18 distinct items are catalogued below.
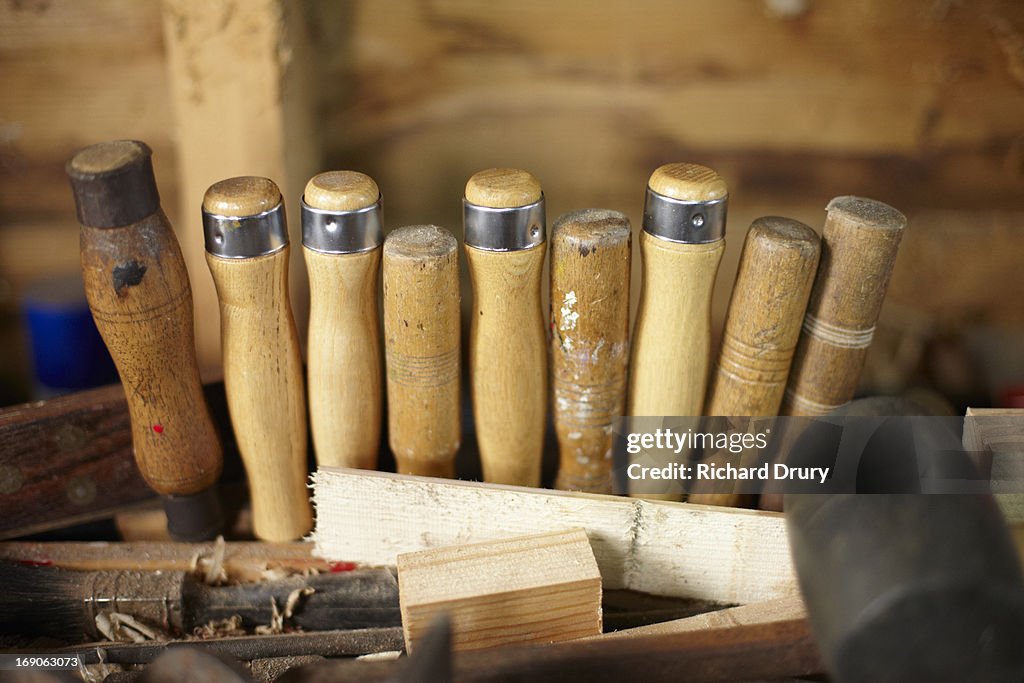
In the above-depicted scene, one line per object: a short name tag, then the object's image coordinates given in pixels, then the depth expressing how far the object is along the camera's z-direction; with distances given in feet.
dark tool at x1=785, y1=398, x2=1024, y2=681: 1.69
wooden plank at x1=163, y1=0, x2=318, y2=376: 3.11
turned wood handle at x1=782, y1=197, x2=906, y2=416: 2.52
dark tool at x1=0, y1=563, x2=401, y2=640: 2.68
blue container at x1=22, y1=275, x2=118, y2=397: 3.61
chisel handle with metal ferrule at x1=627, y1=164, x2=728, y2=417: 2.46
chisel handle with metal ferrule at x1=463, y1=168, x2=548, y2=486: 2.47
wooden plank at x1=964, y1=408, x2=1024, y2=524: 2.53
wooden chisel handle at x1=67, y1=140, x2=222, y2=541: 2.29
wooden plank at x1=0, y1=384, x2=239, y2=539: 2.80
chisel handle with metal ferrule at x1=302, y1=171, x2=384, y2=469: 2.47
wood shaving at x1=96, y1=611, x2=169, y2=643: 2.63
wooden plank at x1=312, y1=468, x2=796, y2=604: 2.64
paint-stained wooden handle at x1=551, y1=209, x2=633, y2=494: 2.54
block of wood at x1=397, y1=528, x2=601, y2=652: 2.31
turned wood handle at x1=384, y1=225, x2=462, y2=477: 2.49
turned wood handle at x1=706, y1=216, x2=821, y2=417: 2.52
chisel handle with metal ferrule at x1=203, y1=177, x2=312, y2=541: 2.45
